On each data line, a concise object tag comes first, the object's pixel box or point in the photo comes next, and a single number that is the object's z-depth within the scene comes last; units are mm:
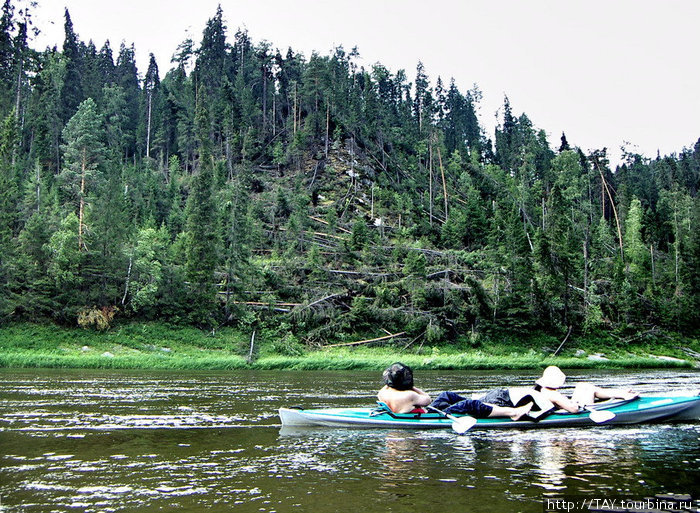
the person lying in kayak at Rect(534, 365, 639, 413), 13305
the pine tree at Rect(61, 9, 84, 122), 81188
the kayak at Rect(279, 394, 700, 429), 13055
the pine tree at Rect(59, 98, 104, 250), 58188
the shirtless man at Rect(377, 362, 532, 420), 13039
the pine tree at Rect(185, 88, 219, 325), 46781
